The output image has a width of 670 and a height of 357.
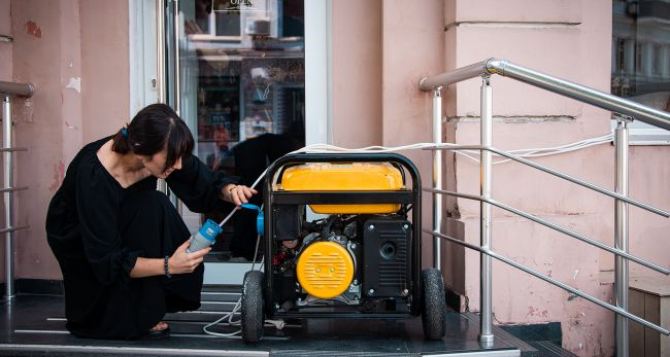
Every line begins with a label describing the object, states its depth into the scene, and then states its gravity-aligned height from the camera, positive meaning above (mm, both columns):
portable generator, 3146 -423
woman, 3168 -356
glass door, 4934 +418
